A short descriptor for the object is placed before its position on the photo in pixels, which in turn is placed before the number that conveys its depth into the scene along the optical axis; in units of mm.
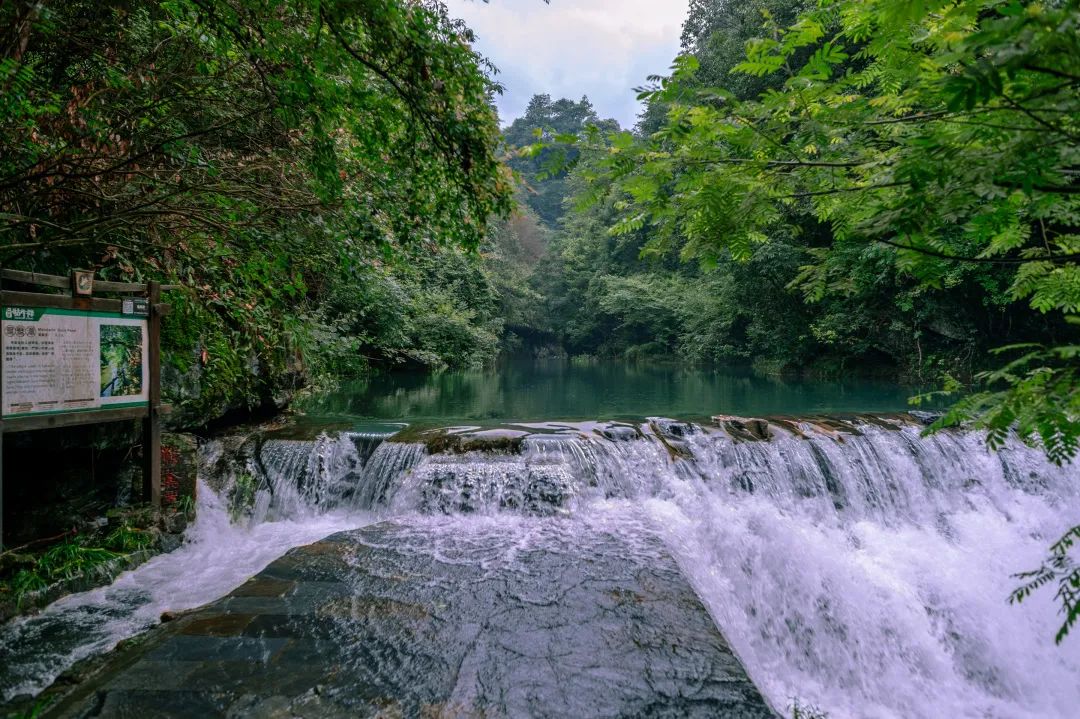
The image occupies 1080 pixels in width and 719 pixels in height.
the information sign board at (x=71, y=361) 4043
